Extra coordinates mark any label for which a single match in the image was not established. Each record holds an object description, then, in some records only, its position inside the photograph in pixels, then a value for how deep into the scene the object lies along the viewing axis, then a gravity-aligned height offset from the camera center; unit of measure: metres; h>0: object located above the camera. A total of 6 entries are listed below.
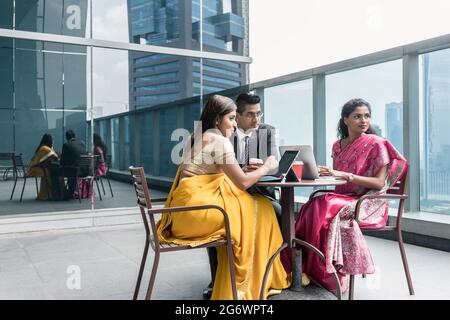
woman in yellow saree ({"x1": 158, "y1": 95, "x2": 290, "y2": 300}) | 2.11 -0.26
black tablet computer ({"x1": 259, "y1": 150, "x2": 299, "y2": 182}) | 2.25 -0.06
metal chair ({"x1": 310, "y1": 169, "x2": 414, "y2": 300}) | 2.34 -0.28
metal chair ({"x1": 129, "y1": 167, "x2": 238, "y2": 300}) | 1.99 -0.36
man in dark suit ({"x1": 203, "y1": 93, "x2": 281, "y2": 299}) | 3.14 +0.14
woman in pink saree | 2.40 -0.31
